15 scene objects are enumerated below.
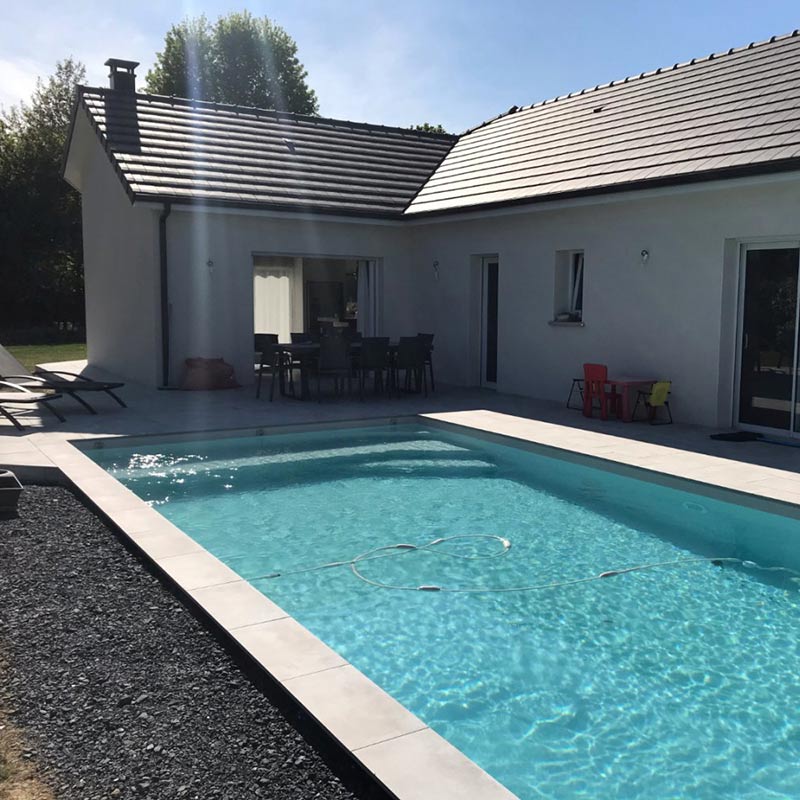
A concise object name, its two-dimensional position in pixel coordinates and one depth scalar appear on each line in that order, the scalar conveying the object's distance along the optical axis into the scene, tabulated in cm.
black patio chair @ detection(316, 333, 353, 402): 1331
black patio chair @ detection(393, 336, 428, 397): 1353
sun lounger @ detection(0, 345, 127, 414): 1110
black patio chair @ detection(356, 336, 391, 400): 1330
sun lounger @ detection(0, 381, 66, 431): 993
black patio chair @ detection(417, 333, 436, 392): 1392
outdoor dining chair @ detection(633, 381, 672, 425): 1092
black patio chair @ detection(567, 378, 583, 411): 1268
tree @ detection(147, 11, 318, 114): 4250
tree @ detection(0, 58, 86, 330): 2944
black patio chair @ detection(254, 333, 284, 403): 1330
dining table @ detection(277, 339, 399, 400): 1325
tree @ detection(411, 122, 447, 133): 4422
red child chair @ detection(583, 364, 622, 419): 1140
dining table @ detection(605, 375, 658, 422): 1120
